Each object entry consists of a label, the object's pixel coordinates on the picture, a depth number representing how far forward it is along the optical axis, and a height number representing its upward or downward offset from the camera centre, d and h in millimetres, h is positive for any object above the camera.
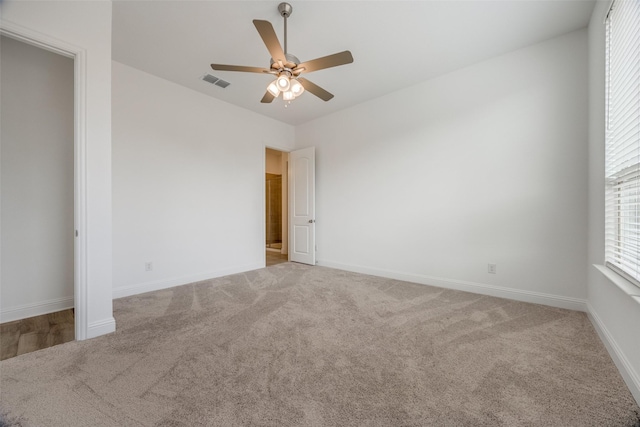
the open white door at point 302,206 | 4863 +74
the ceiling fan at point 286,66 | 1952 +1212
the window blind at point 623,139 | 1547 +504
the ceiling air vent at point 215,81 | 3392 +1783
